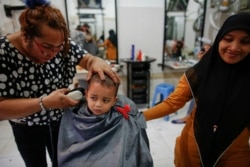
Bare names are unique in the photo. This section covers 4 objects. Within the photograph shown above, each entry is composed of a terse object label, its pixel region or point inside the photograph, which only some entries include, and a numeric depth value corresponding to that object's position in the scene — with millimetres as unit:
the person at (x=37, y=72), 759
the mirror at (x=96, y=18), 2816
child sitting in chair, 844
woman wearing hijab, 920
